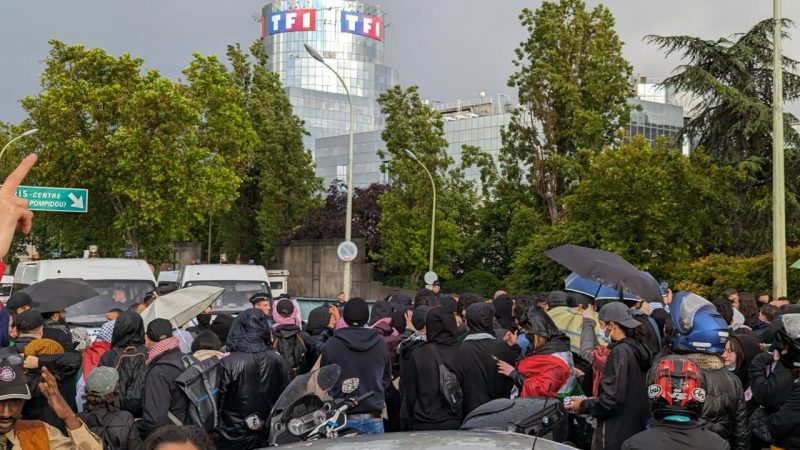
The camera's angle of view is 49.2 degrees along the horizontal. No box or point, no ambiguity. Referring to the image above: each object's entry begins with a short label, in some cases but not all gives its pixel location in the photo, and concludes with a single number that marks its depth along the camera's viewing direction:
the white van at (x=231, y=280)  17.30
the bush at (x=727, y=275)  25.49
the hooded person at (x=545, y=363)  6.45
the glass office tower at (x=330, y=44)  156.75
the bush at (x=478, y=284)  41.22
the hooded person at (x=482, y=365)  7.10
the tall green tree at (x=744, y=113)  30.22
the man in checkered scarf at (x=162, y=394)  6.11
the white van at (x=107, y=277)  15.02
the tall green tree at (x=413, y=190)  44.66
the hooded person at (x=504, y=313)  10.13
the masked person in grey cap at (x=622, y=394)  6.10
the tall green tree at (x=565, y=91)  36.50
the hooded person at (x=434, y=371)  6.98
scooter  5.32
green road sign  30.61
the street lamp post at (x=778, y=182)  18.30
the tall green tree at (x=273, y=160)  52.19
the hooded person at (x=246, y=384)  6.64
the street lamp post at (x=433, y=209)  41.05
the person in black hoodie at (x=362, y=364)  7.03
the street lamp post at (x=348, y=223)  29.27
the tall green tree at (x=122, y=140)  34.88
